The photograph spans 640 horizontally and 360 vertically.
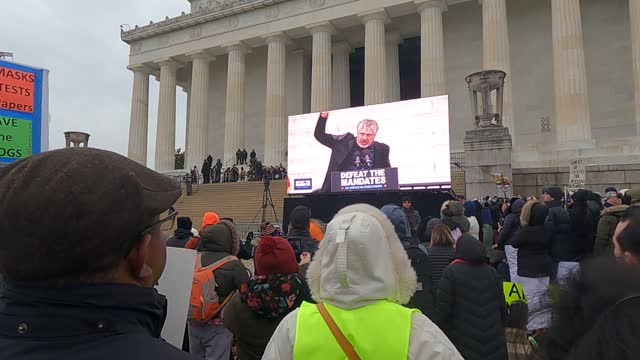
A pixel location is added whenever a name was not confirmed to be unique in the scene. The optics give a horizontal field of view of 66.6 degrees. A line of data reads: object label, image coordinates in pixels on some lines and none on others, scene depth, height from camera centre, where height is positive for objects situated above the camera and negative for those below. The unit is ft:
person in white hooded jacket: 6.34 -1.47
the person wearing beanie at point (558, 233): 21.01 -1.35
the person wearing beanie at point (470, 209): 31.41 -0.43
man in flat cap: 3.76 -0.47
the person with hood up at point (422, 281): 16.42 -2.68
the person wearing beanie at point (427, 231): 21.54 -1.38
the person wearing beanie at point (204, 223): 17.66 -0.79
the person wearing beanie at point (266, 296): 10.90 -2.08
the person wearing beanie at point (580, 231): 21.09 -1.29
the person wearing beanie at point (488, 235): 30.12 -2.03
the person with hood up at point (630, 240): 6.59 -0.54
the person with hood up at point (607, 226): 18.40 -0.93
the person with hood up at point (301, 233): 18.69 -1.20
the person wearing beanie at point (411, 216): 34.24 -0.95
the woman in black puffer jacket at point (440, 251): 17.16 -1.74
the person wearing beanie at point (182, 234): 19.17 -1.21
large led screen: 53.16 +6.17
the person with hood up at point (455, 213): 23.62 -0.53
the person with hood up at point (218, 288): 13.62 -2.36
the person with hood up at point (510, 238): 23.43 -1.77
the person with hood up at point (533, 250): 20.42 -2.05
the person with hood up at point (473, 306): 13.19 -2.86
